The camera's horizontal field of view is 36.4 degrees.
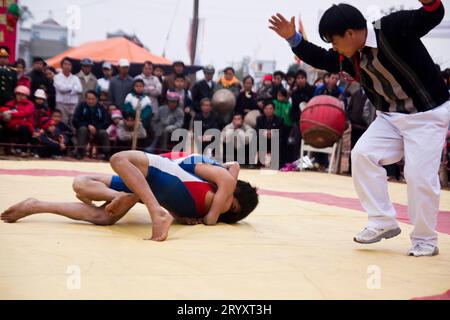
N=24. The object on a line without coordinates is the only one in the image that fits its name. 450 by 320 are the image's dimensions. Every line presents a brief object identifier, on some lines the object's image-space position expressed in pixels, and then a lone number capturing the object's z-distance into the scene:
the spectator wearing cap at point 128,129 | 11.13
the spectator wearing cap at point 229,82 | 12.09
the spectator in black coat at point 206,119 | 11.30
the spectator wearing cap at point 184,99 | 11.53
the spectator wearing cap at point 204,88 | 11.87
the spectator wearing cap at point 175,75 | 11.70
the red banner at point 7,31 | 12.27
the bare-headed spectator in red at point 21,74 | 10.73
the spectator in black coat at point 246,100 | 11.72
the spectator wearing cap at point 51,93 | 11.39
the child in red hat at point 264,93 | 11.66
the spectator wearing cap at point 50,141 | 10.59
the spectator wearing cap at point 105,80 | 12.03
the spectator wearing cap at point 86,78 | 11.97
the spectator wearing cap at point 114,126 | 11.24
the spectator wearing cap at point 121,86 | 11.59
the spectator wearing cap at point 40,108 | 10.76
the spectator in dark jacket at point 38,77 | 11.29
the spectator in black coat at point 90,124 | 11.02
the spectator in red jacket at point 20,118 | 10.33
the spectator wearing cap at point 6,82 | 10.40
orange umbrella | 16.88
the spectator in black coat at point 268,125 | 11.12
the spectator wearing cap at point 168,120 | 11.25
